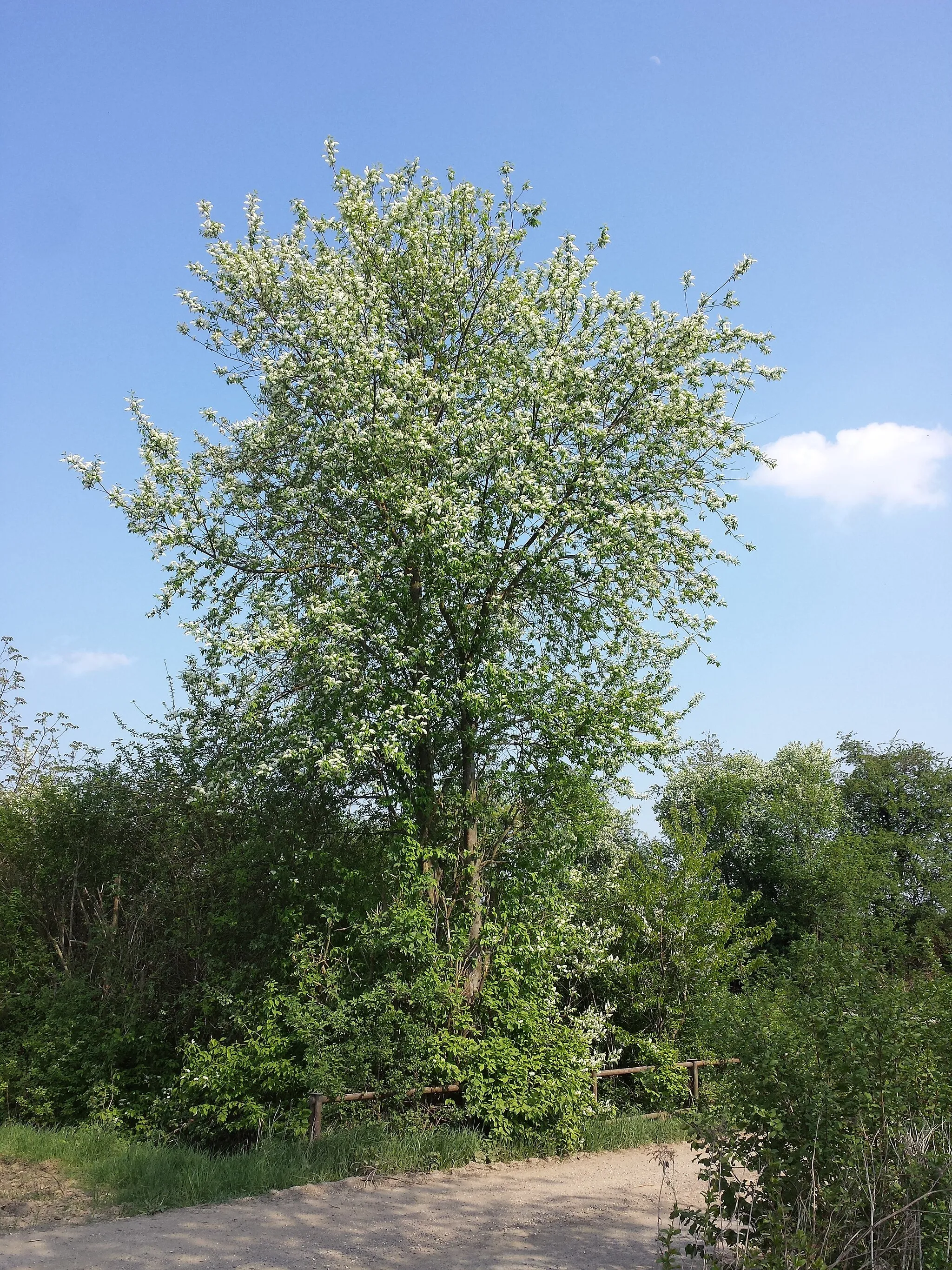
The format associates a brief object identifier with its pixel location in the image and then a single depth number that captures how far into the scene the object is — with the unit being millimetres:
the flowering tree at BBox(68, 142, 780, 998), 11289
